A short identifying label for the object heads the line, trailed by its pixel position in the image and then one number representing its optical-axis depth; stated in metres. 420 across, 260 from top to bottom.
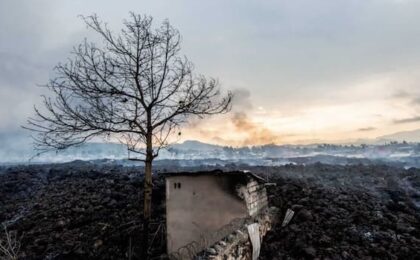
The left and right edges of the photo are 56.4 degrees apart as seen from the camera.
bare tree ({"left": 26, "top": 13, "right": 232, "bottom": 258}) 8.11
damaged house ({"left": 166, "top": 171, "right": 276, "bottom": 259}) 8.37
